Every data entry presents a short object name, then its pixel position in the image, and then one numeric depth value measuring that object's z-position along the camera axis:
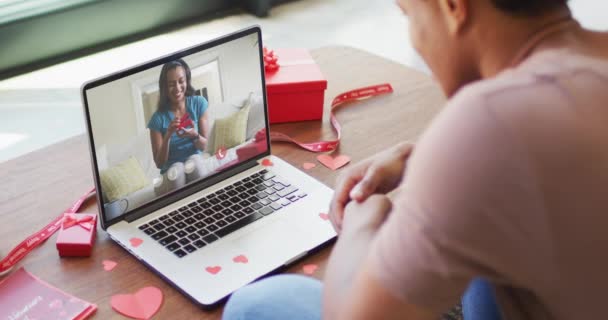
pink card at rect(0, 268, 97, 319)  1.04
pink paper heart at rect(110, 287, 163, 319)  1.04
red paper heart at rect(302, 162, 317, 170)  1.39
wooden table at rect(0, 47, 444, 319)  1.10
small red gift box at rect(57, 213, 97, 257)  1.15
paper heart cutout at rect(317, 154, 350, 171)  1.39
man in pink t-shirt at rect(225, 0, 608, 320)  0.66
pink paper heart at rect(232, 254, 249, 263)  1.13
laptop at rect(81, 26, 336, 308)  1.14
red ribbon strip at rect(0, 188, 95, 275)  1.14
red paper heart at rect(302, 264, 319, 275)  1.13
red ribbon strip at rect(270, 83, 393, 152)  1.45
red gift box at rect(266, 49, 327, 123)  1.51
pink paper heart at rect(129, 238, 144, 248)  1.16
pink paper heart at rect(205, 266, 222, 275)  1.10
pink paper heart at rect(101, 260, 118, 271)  1.13
